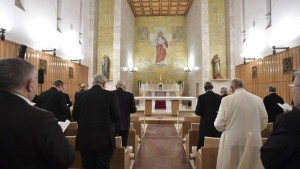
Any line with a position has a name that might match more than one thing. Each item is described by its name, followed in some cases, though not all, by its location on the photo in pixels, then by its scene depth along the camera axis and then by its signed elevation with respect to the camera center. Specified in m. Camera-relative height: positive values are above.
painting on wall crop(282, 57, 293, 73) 9.12 +0.88
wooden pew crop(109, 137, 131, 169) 4.16 -1.20
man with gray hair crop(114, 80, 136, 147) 5.69 -0.47
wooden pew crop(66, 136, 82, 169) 4.32 -1.32
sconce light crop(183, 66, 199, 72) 18.10 +1.53
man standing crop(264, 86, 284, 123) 6.11 -0.42
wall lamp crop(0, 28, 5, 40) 6.96 +1.59
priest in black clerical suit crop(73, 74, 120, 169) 3.48 -0.55
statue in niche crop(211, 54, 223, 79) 15.74 +1.33
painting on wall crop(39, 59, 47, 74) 9.69 +0.95
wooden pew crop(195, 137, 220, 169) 4.12 -1.13
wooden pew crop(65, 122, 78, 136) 5.44 -0.98
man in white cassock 3.64 -0.58
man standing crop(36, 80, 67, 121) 5.12 -0.28
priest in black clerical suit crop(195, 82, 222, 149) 5.24 -0.50
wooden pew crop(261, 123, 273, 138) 5.49 -0.98
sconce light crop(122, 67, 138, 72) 19.73 +1.54
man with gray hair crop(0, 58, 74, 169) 1.42 -0.26
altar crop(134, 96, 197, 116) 14.20 -1.02
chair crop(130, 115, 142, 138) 8.10 -1.21
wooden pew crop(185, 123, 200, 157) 6.20 -1.29
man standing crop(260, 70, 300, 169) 1.59 -0.38
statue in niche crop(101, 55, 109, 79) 16.36 +1.49
